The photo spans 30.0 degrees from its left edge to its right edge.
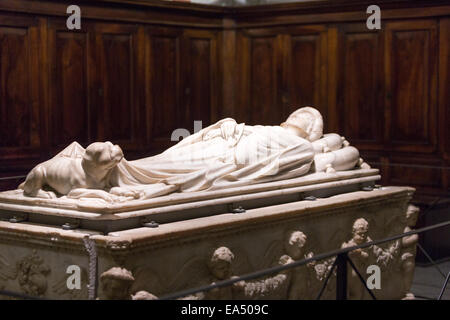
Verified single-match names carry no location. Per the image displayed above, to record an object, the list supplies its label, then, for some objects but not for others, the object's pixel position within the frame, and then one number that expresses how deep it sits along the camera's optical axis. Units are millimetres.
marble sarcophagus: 4578
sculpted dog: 4836
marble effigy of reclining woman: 4938
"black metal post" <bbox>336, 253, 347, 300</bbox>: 4333
